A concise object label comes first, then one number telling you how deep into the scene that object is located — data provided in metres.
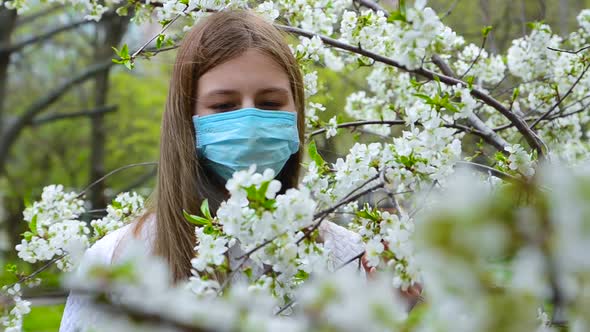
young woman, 2.29
